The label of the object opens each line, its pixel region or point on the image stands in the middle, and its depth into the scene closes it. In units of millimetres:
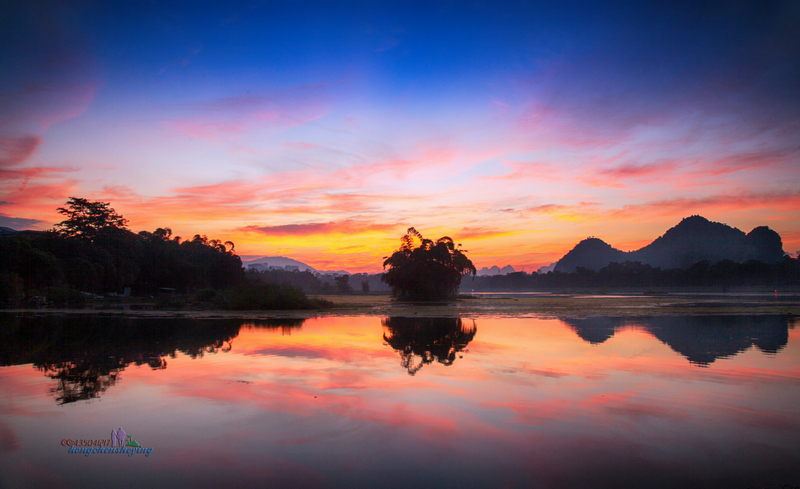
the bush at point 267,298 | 28281
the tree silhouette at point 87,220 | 46781
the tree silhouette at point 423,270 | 46656
